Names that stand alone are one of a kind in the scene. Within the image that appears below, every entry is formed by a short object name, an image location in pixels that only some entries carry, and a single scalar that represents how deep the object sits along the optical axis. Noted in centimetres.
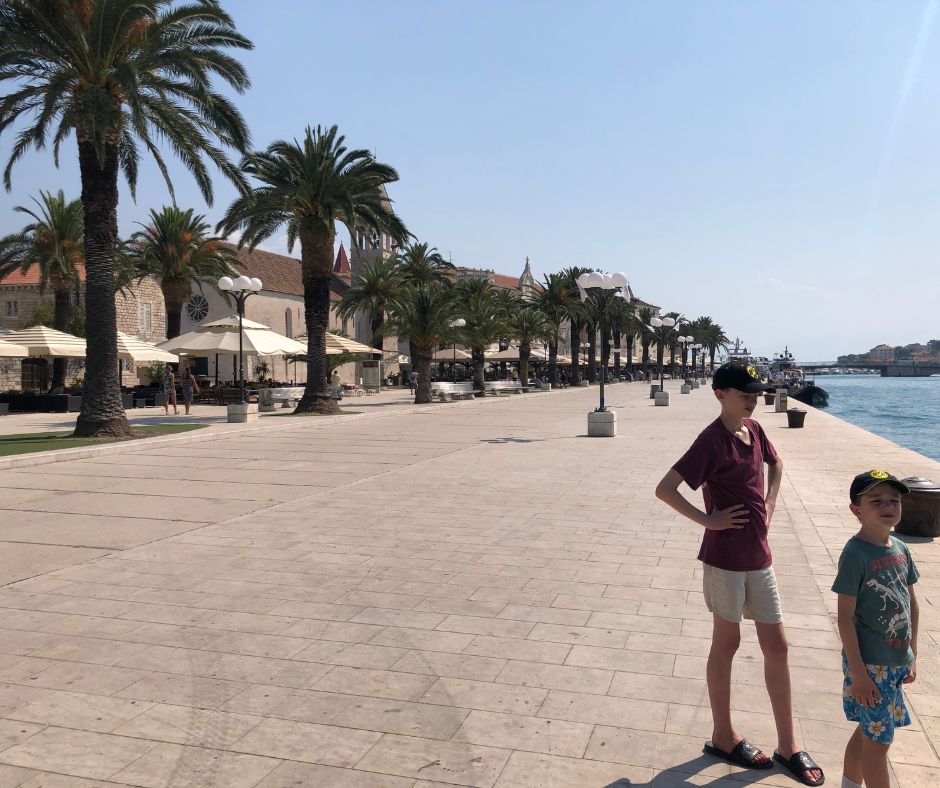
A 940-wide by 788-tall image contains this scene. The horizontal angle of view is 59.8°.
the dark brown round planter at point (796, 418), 2231
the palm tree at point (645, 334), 8206
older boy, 332
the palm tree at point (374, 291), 4794
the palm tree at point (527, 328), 5012
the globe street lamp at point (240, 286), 2333
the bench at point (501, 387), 4561
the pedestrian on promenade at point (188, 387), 2617
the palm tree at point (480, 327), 4166
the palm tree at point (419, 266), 4891
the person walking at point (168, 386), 2736
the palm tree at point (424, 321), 3459
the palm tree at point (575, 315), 5484
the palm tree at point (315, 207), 2508
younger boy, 276
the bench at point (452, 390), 3745
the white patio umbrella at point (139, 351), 2691
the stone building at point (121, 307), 4841
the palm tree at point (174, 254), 3684
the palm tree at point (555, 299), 5431
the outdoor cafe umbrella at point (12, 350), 2448
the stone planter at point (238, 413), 2214
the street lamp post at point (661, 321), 3519
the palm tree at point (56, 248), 3228
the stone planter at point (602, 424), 1855
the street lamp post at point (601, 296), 1862
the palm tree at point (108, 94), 1636
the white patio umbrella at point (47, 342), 2541
